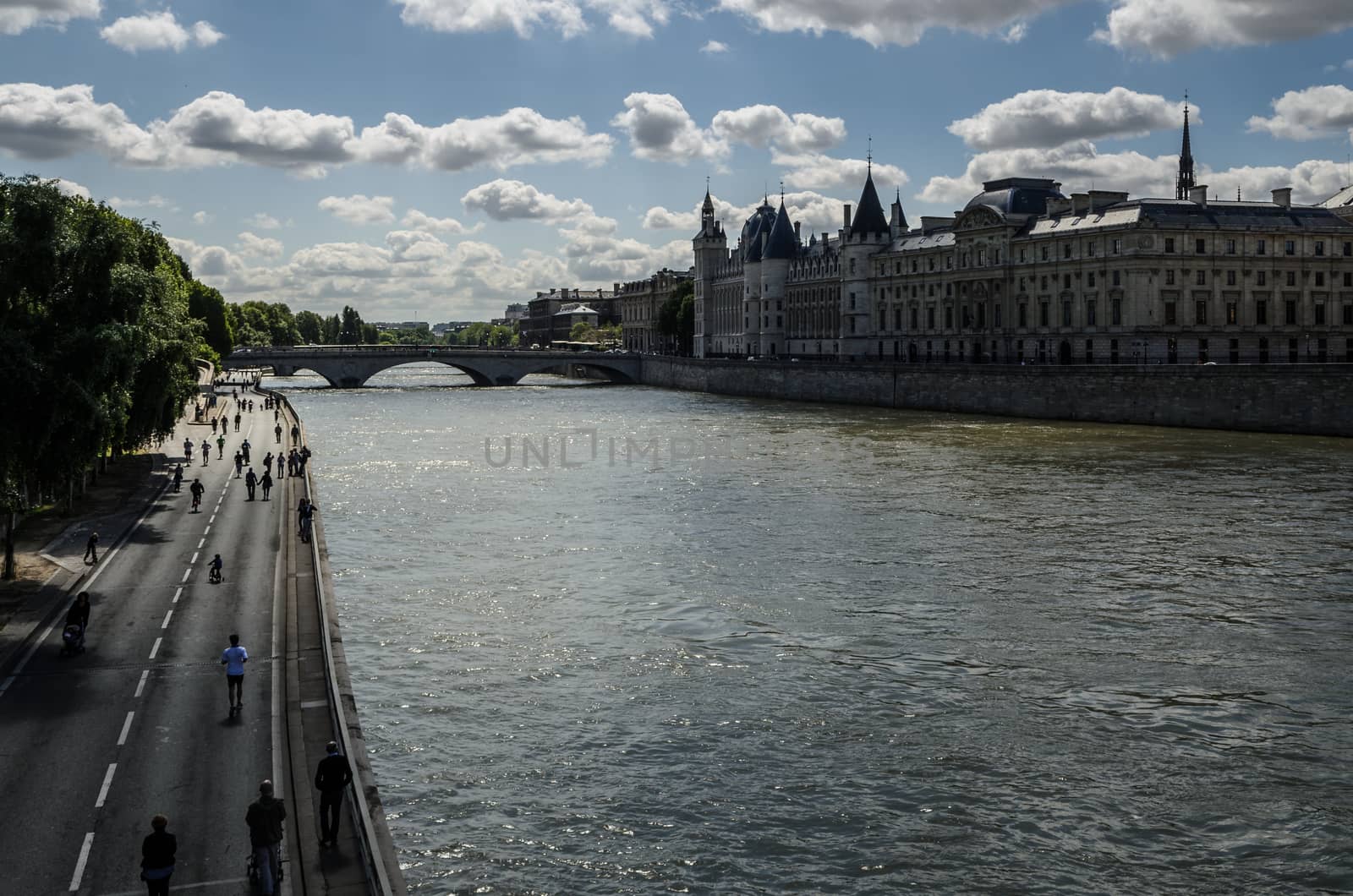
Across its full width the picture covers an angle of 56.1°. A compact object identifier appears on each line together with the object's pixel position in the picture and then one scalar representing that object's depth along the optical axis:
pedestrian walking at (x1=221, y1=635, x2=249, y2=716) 20.19
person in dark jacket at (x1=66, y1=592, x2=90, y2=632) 24.02
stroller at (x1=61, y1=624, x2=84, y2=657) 23.72
